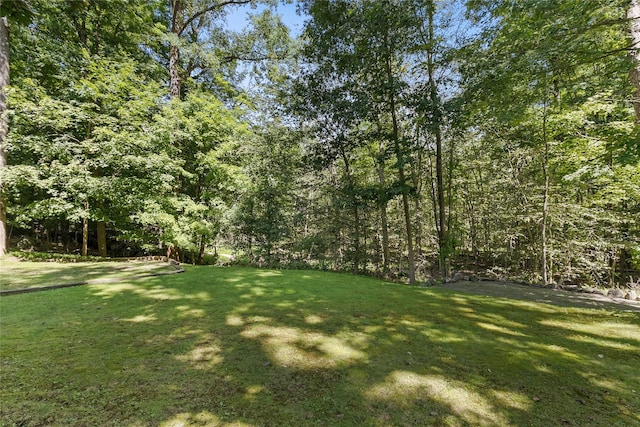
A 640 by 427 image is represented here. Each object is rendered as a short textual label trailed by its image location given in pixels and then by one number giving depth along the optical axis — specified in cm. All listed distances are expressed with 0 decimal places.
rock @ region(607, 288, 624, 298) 549
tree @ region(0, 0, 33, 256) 790
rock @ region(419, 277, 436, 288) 784
